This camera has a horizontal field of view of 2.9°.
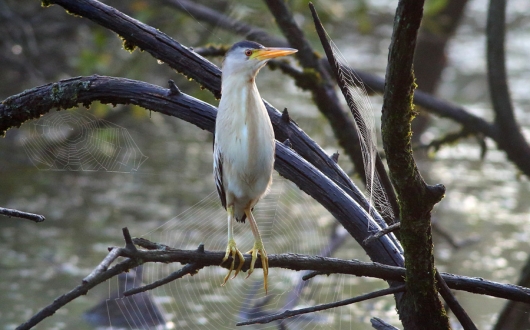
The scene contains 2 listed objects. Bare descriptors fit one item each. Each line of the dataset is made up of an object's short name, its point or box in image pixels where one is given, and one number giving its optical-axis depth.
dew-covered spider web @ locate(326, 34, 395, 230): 10.92
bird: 10.94
